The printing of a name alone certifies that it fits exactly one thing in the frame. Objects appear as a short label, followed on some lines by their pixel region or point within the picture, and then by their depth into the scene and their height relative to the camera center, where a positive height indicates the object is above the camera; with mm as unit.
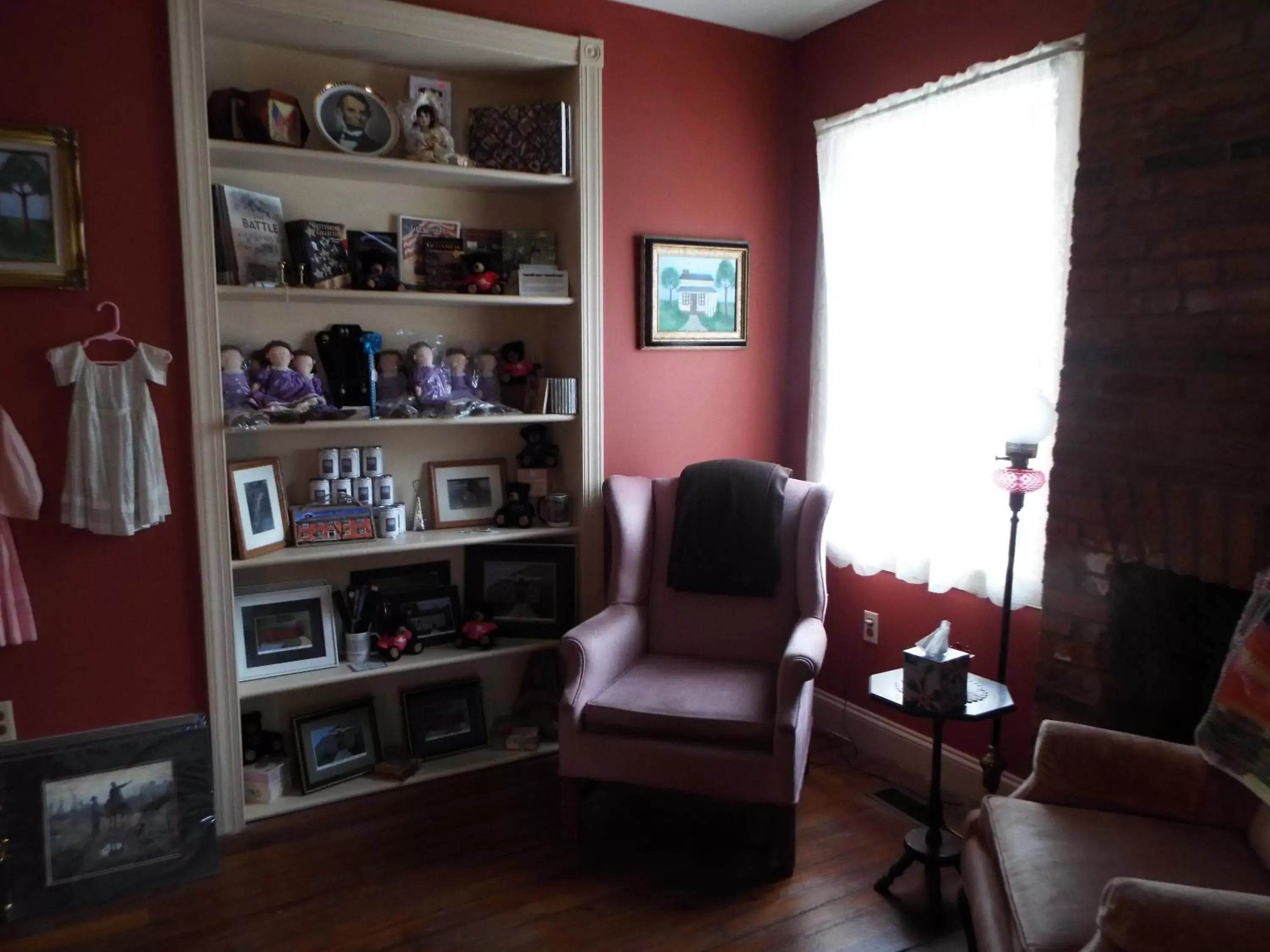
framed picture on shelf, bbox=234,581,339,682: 2707 -803
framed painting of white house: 3166 +259
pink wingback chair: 2375 -910
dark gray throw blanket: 2865 -525
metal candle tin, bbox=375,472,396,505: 2934 -403
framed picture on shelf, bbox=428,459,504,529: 3051 -430
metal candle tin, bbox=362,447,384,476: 2917 -306
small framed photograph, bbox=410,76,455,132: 2830 +865
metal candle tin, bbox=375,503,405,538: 2867 -491
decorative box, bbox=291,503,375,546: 2748 -483
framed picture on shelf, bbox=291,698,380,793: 2785 -1187
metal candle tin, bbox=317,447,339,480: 2838 -303
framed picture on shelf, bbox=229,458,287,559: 2597 -416
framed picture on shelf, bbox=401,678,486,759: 2998 -1177
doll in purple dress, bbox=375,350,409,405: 2916 -37
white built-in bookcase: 2451 +201
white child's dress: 2275 -201
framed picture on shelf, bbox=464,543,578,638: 3117 -743
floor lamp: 2229 -195
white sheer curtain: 2463 +180
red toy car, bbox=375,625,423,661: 2850 -873
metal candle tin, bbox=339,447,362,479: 2879 -306
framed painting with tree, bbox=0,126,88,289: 2191 +376
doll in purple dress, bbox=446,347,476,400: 2984 -34
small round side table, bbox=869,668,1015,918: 2238 -1074
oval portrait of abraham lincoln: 2645 +723
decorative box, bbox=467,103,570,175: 2896 +727
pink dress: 2215 -353
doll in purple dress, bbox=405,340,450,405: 2896 -42
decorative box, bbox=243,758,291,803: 2699 -1238
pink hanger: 2307 +78
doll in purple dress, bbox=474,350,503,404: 3055 -43
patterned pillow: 1632 -632
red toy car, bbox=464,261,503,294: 2891 +268
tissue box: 2203 -763
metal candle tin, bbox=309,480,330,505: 2824 -390
